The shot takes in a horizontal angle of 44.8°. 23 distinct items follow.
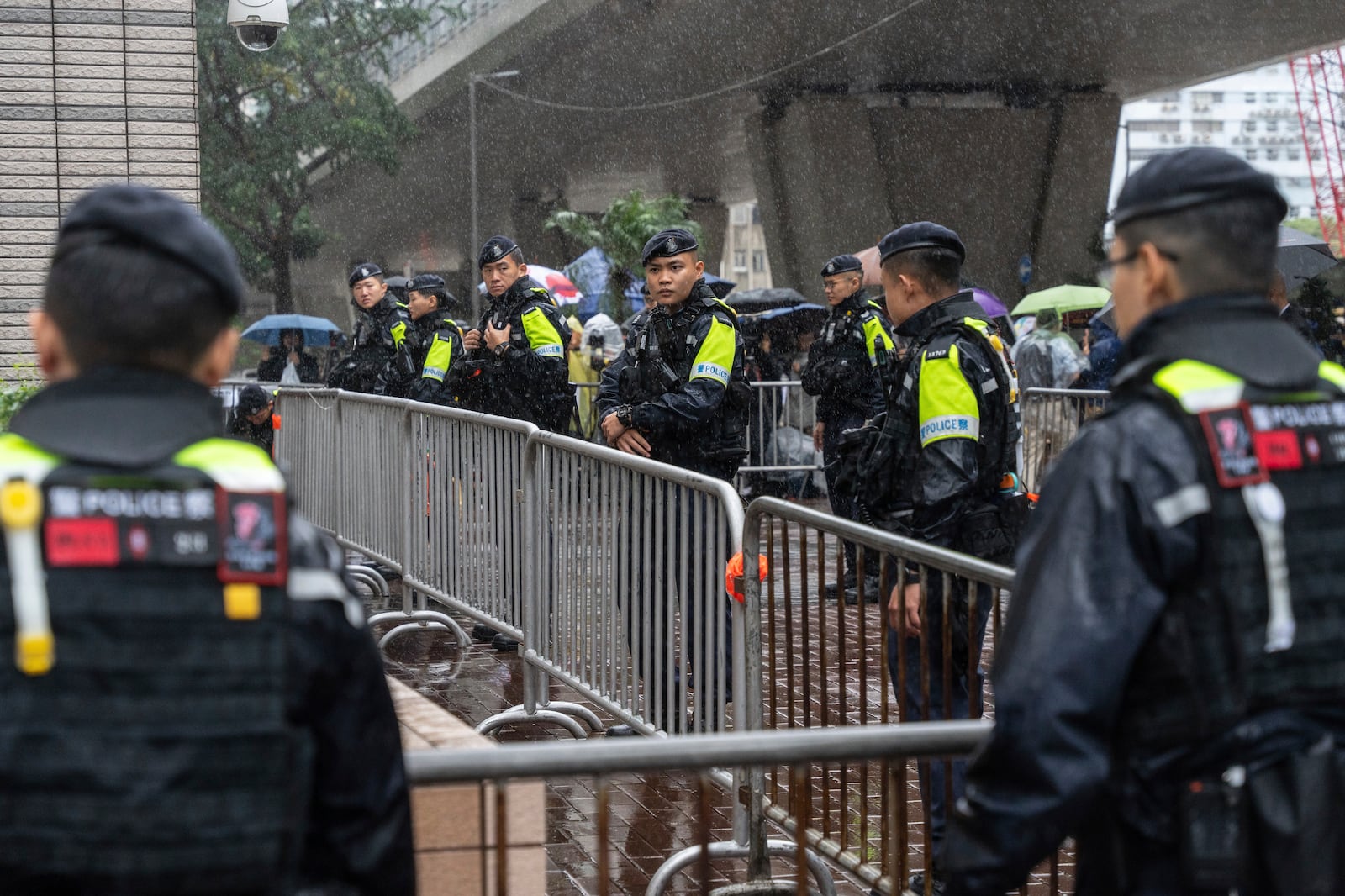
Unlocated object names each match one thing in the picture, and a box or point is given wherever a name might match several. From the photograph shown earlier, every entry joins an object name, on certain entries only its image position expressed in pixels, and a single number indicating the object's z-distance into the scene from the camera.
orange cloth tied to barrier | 4.75
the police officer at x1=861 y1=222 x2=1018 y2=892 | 4.81
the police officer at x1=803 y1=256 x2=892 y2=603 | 10.00
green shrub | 8.23
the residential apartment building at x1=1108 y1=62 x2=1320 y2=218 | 170.50
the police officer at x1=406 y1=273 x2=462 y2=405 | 10.40
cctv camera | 11.82
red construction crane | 59.84
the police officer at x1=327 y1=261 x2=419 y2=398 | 11.61
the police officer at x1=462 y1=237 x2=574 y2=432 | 9.23
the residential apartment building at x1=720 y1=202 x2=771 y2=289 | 123.81
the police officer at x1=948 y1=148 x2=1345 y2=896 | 2.08
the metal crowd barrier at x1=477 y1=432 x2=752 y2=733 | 5.12
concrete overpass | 24.19
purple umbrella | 12.86
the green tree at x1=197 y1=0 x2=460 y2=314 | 37.03
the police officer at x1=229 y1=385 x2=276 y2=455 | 12.19
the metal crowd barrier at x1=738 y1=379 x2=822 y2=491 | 15.33
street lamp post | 31.02
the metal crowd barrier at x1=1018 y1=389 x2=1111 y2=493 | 12.19
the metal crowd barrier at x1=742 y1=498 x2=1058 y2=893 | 4.00
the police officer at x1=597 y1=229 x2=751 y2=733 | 6.78
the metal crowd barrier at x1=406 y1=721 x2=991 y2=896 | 2.42
